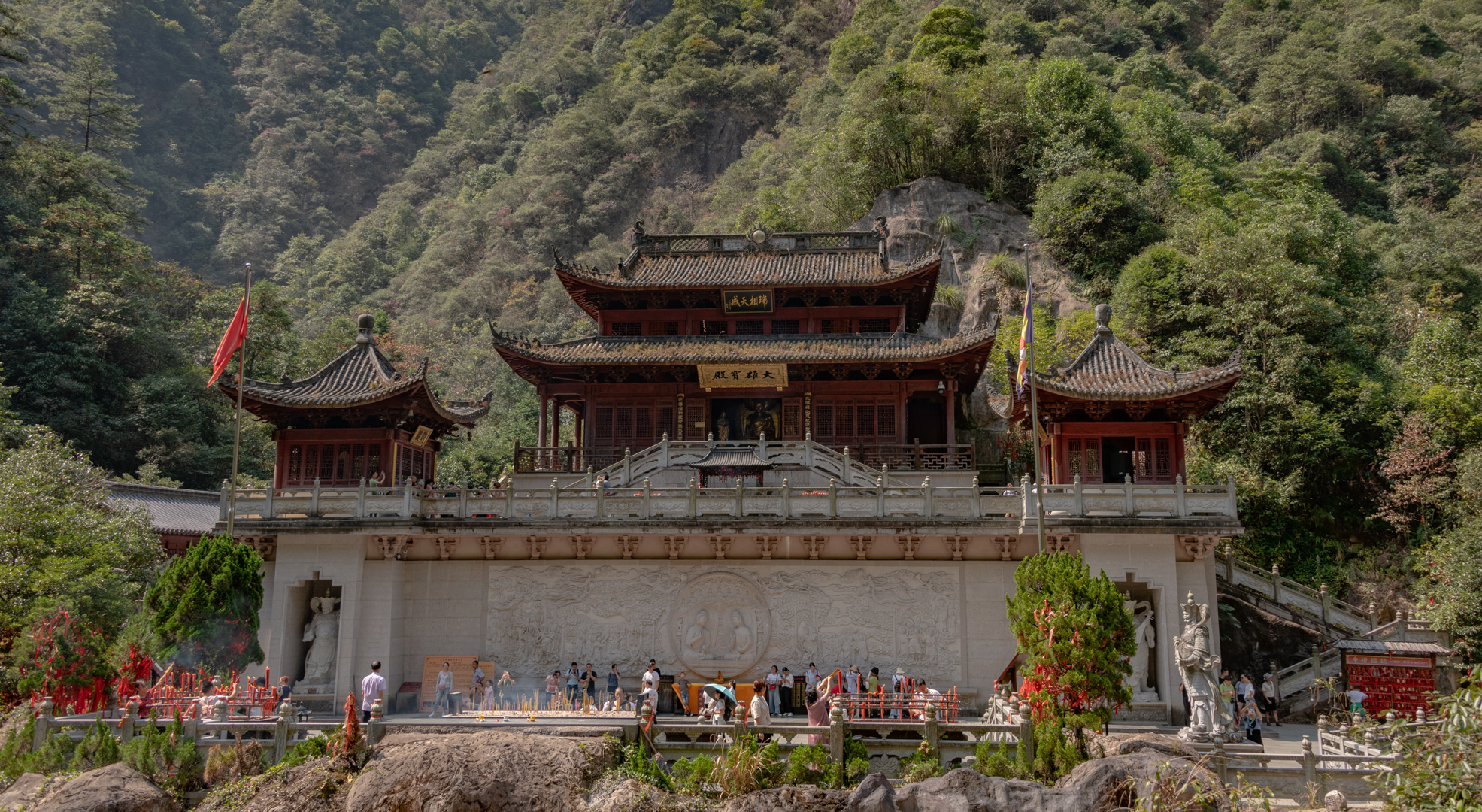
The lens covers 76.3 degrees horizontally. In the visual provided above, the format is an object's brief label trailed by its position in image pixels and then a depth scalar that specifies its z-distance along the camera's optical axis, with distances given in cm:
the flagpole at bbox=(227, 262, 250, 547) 1789
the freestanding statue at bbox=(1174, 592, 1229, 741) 1511
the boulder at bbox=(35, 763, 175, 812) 1351
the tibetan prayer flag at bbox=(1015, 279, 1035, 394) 1773
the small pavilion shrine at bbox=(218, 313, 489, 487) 2112
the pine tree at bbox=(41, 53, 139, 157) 4741
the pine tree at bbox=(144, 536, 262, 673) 1562
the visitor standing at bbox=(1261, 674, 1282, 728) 1945
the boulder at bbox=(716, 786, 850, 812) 1343
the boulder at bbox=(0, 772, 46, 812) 1431
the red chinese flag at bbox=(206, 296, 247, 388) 1848
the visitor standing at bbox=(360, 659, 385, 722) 1733
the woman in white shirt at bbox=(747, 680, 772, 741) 1525
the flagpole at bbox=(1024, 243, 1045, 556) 1642
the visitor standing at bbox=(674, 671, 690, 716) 1853
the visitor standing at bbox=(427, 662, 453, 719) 1812
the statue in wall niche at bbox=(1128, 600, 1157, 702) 1812
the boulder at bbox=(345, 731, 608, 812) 1371
